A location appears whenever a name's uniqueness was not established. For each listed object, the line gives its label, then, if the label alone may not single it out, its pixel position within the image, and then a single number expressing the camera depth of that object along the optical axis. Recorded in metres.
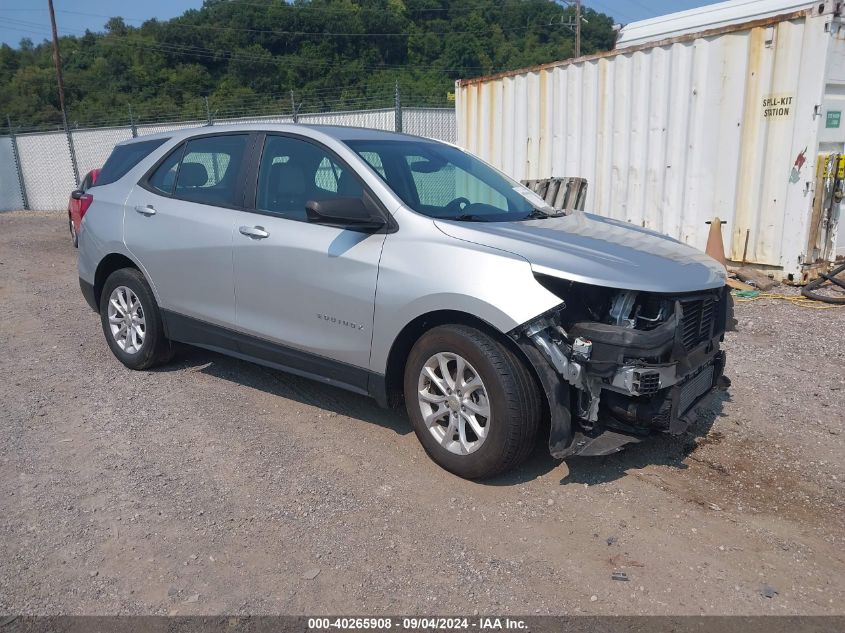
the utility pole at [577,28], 35.92
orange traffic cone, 8.00
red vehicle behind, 5.79
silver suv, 3.42
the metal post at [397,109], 13.18
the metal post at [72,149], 21.91
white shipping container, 7.53
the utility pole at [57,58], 28.46
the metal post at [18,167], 23.23
